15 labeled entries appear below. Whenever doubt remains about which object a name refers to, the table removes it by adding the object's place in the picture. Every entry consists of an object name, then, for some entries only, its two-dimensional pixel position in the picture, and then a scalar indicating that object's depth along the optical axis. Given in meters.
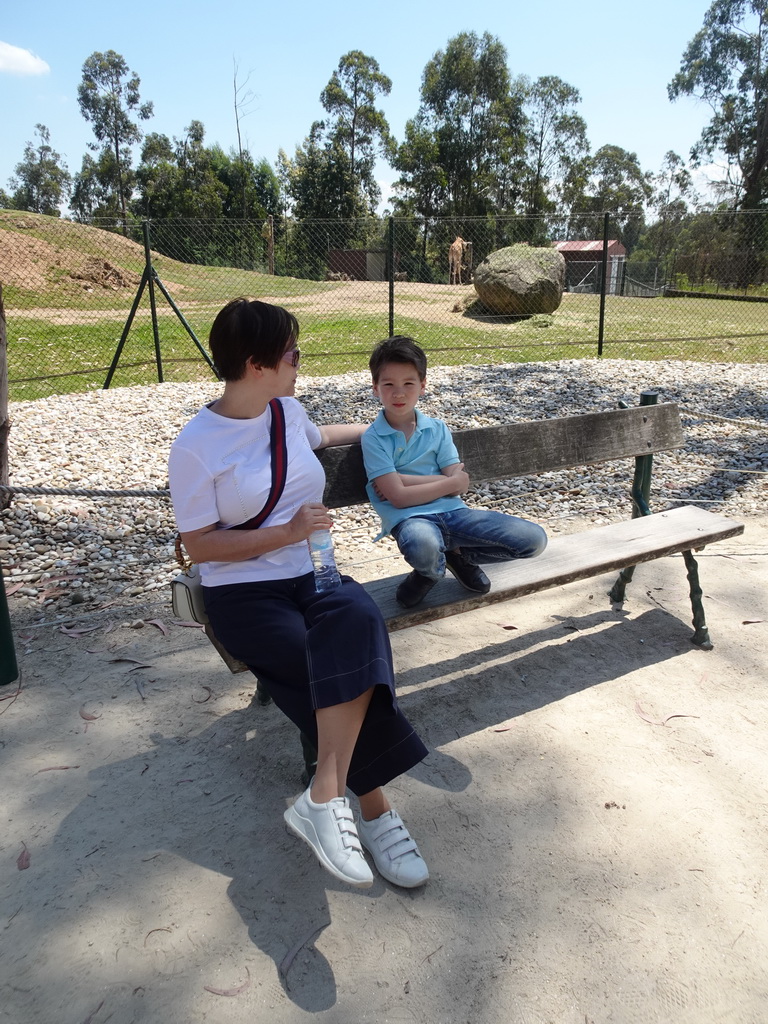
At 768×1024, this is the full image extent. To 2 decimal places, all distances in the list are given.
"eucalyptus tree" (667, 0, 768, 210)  39.12
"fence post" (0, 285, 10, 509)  4.45
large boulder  14.27
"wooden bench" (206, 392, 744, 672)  2.66
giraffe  20.31
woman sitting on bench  1.88
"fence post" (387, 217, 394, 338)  9.39
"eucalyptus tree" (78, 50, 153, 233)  55.84
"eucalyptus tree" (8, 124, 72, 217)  62.29
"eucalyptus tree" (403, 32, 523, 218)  44.72
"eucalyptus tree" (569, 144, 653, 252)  66.81
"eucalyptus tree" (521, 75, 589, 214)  55.50
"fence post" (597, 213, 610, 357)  10.13
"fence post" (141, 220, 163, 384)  8.17
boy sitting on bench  2.55
